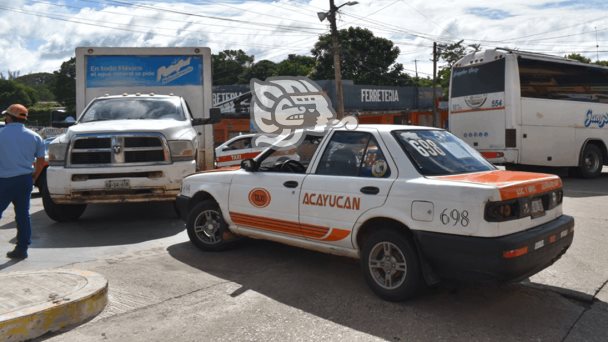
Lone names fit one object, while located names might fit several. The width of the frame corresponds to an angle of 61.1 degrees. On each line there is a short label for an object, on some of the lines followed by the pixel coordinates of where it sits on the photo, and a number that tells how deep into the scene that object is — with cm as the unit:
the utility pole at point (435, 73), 4044
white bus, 1317
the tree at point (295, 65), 6807
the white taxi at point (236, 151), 1517
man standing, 581
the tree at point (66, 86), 7519
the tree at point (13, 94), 7519
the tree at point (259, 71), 7544
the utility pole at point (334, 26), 2445
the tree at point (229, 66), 7925
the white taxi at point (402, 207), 390
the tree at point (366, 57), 5469
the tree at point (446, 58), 4308
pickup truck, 741
